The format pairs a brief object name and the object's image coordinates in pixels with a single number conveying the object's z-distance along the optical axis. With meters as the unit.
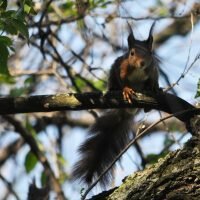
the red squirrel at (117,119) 6.68
